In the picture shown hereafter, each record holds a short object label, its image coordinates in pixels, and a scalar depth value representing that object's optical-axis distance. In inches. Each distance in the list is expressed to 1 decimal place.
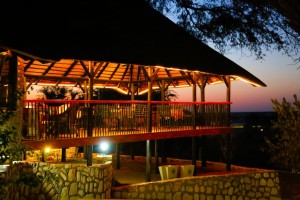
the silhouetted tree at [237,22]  499.8
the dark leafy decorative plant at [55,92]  1230.9
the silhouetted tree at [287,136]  832.9
